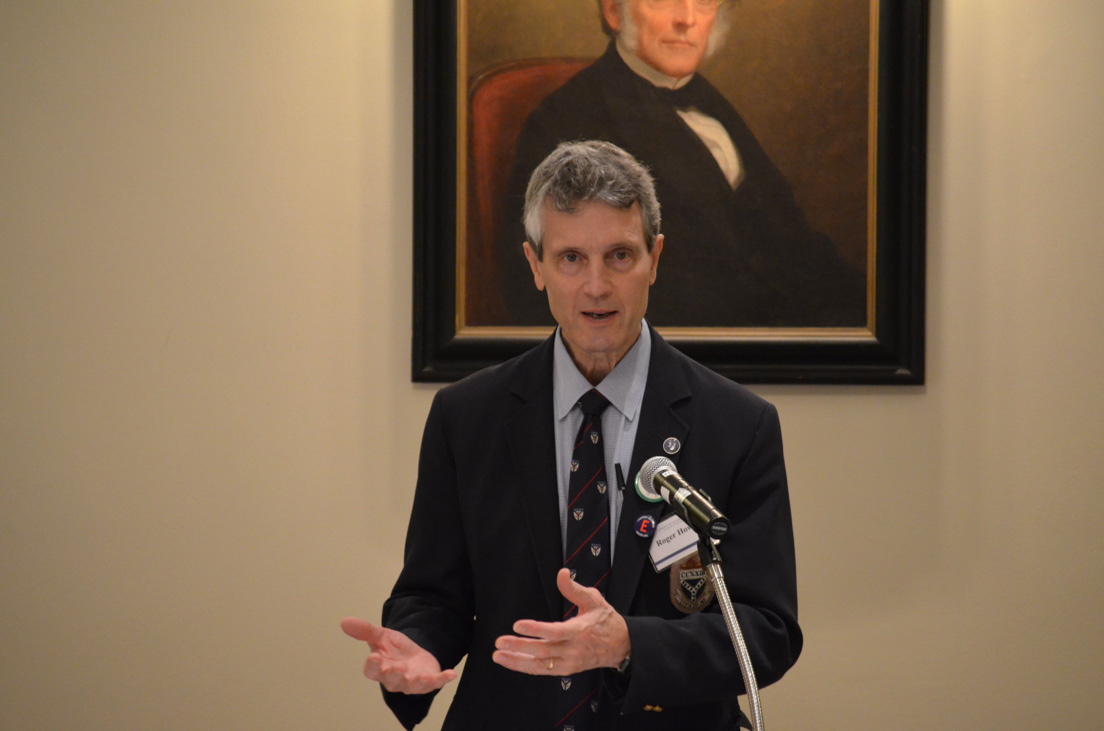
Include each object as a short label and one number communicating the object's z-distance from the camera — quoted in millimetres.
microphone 3941
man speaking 4218
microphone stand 3929
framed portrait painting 4945
